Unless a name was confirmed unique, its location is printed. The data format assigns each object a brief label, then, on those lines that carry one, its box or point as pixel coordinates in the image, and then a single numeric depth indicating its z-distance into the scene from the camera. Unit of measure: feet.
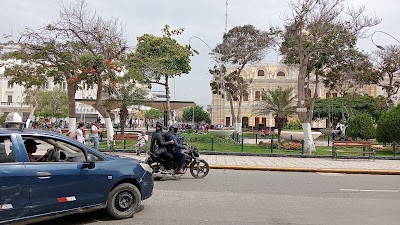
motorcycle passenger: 39.19
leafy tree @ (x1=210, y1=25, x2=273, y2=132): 137.69
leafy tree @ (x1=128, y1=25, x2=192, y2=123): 101.81
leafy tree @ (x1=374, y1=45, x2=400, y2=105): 130.11
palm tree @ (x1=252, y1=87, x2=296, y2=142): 91.09
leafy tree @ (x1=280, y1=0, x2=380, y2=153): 73.61
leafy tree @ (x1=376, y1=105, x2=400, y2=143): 75.77
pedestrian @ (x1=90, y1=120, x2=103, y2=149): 62.54
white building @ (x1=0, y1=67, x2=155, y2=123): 264.52
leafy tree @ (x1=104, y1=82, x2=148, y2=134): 95.91
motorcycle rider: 39.96
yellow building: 232.53
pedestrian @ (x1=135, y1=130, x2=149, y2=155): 65.03
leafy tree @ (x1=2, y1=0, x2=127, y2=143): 71.61
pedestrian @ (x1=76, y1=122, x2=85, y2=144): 56.38
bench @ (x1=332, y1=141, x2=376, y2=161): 65.00
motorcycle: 40.01
